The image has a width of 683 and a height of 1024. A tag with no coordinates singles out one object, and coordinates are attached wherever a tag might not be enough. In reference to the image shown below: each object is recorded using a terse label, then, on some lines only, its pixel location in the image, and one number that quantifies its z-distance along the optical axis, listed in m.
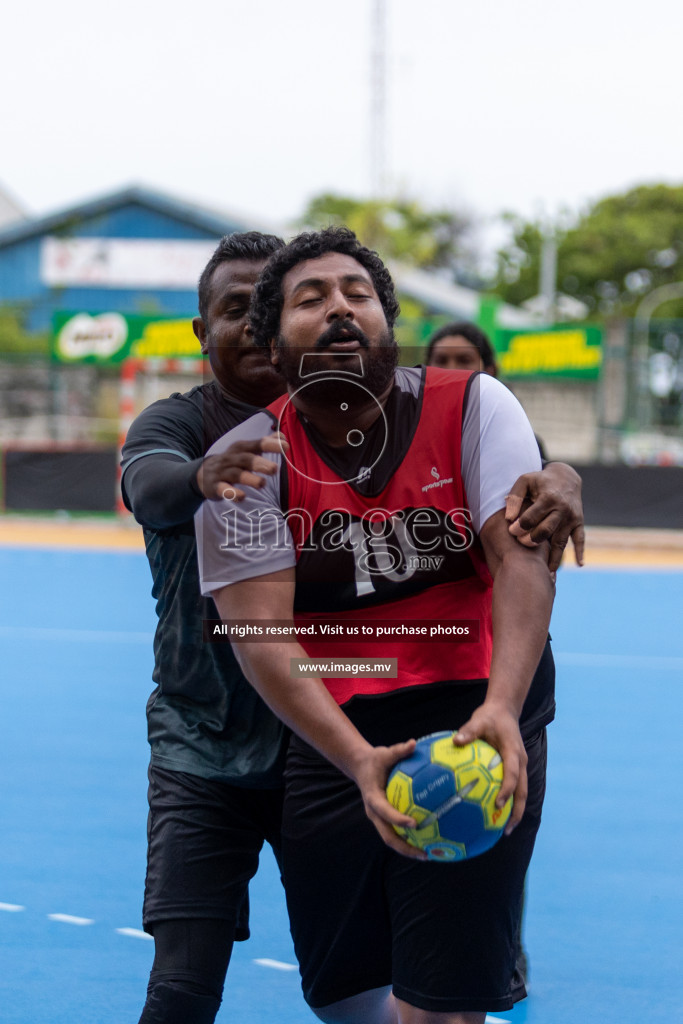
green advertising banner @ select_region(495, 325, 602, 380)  21.47
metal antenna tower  44.12
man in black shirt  2.65
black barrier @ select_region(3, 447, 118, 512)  18.12
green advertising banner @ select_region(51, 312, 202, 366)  23.06
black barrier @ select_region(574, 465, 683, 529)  16.27
